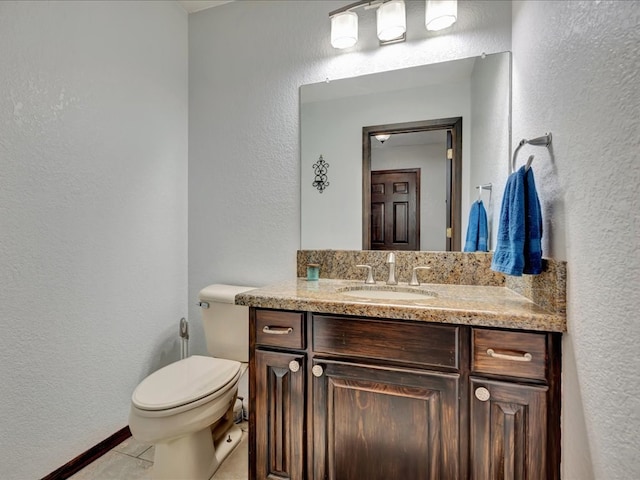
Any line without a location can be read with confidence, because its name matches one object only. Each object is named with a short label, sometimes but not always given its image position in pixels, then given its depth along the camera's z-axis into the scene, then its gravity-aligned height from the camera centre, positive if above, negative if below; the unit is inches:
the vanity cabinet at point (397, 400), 39.3 -22.1
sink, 57.4 -10.6
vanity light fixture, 62.6 +41.6
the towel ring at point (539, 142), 42.7 +12.3
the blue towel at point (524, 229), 42.9 +0.7
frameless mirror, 61.1 +18.3
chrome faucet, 63.3 -6.8
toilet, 51.3 -27.1
